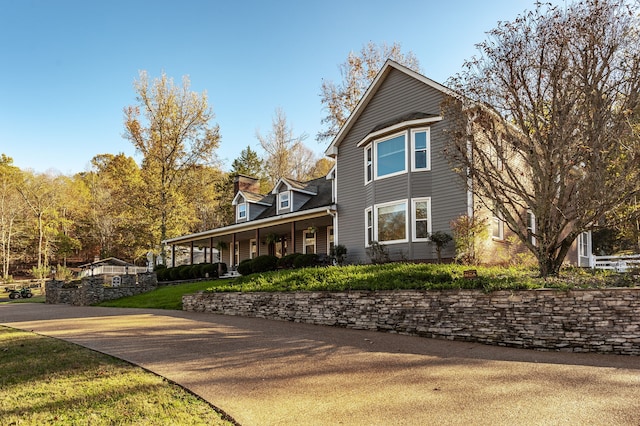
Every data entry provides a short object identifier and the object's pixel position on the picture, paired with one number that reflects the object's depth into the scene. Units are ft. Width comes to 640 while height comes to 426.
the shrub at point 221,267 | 78.10
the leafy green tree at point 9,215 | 137.69
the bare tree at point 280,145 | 125.80
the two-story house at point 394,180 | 50.16
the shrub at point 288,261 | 62.49
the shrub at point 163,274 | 86.69
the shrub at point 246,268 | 65.41
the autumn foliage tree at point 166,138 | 98.32
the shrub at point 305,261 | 60.64
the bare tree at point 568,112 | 30.89
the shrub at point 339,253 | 58.49
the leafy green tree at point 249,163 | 180.86
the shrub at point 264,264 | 64.54
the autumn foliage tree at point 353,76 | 99.96
